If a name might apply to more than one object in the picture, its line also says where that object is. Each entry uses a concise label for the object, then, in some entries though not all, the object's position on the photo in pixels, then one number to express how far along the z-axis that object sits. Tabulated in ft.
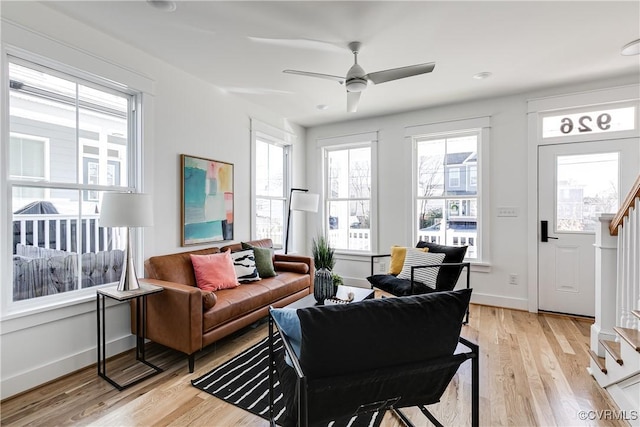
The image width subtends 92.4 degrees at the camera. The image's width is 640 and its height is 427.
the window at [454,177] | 13.73
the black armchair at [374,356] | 3.84
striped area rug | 6.06
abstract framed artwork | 10.46
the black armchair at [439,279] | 10.24
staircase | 6.07
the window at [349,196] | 16.02
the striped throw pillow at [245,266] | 10.64
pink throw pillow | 9.43
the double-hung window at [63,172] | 7.00
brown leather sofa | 7.48
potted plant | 15.33
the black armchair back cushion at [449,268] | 10.36
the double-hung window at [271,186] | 14.25
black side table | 7.24
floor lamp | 13.87
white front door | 11.03
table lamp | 7.22
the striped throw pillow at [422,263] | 10.39
